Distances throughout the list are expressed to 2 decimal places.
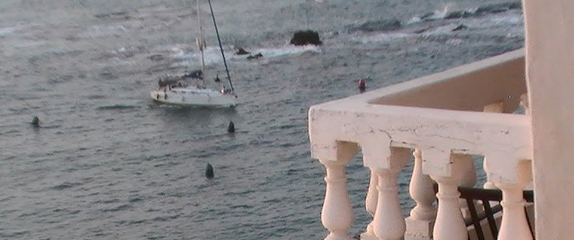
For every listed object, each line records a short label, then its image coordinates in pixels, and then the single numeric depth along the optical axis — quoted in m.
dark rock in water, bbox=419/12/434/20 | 80.19
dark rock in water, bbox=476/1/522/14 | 81.19
